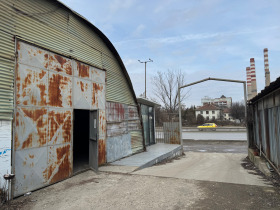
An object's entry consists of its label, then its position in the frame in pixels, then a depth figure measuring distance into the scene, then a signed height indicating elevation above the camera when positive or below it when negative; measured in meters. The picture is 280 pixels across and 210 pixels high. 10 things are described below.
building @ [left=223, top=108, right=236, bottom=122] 84.19 +0.60
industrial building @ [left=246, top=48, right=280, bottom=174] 5.74 -0.38
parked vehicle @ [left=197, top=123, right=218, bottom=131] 36.74 -2.25
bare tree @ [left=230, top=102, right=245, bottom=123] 63.20 +0.67
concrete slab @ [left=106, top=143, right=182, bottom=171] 8.82 -2.20
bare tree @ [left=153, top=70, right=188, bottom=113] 36.41 +3.11
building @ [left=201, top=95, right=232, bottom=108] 113.97 +8.39
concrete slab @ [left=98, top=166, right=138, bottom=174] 7.47 -2.06
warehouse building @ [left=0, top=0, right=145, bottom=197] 5.08 +0.90
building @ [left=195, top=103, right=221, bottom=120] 78.36 +1.48
